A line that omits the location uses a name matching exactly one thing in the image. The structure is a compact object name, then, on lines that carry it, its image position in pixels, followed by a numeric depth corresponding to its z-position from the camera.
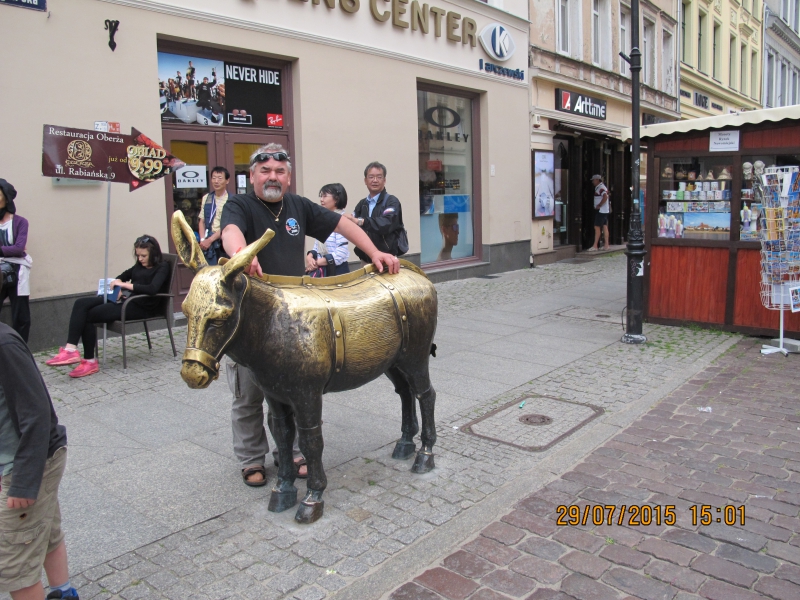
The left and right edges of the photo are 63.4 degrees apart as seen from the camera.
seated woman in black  6.58
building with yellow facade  24.33
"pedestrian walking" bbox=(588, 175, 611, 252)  17.25
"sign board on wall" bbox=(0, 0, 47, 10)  7.17
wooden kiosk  7.72
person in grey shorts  2.34
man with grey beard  3.63
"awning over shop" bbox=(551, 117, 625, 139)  16.28
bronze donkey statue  2.91
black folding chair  6.62
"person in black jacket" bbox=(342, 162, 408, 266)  6.42
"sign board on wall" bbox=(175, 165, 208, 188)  9.07
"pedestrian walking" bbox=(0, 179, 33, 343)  6.77
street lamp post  7.68
